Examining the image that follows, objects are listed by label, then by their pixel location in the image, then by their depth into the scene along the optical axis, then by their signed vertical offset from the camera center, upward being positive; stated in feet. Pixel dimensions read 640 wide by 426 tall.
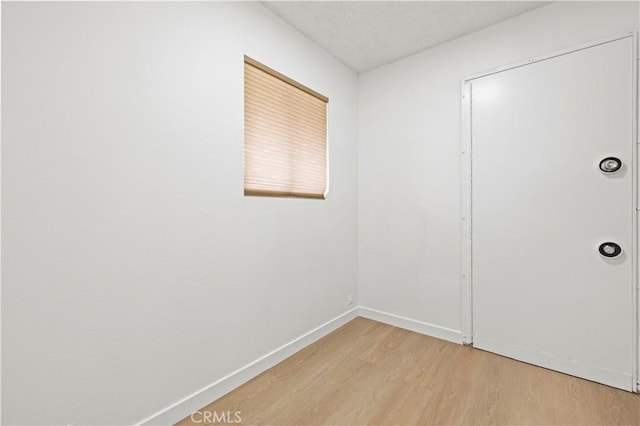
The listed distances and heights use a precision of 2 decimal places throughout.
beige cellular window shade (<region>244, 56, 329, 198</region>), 6.37 +2.02
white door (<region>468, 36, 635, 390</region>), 5.68 -0.04
